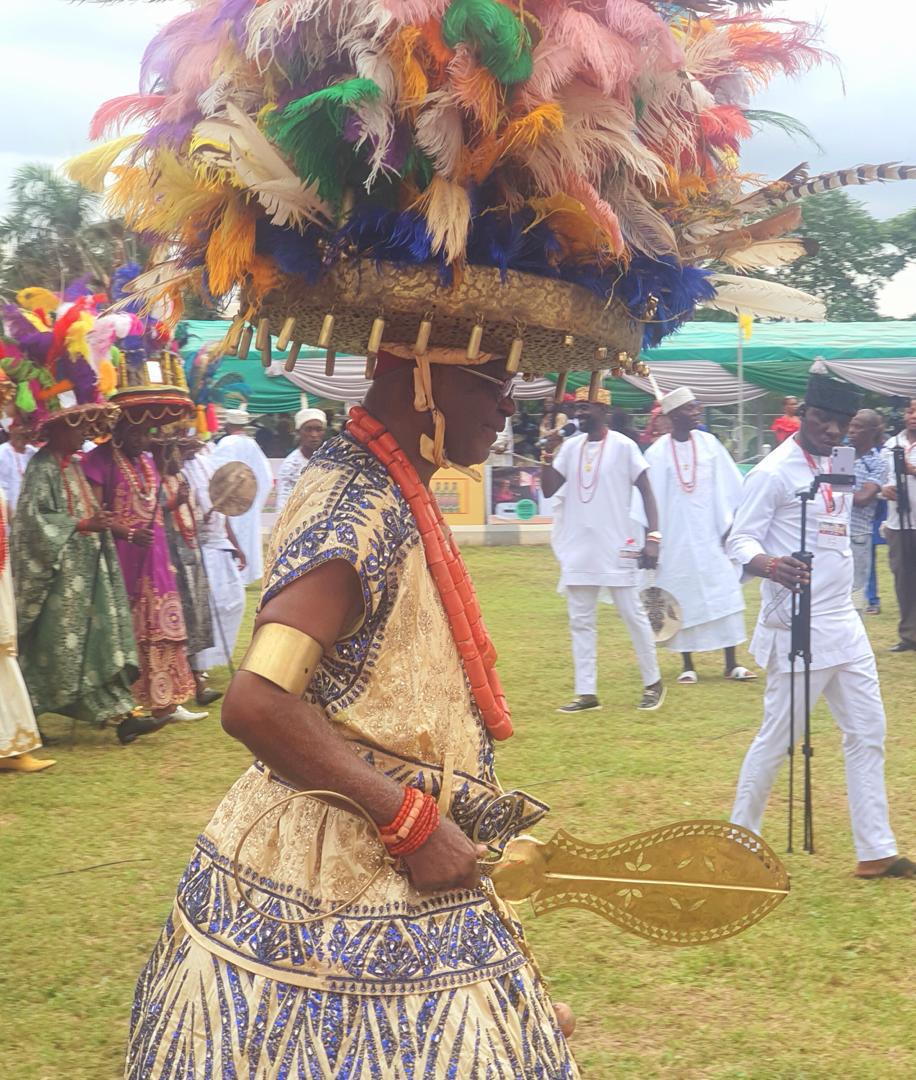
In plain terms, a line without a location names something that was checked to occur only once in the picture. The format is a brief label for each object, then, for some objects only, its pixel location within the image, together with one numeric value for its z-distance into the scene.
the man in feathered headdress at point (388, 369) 2.20
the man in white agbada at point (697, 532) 10.23
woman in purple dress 8.20
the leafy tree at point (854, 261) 38.09
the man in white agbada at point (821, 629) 5.44
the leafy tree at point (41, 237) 14.95
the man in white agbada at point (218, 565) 9.56
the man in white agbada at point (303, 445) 12.05
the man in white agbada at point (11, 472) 10.61
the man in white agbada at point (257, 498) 12.38
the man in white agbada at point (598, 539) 9.02
